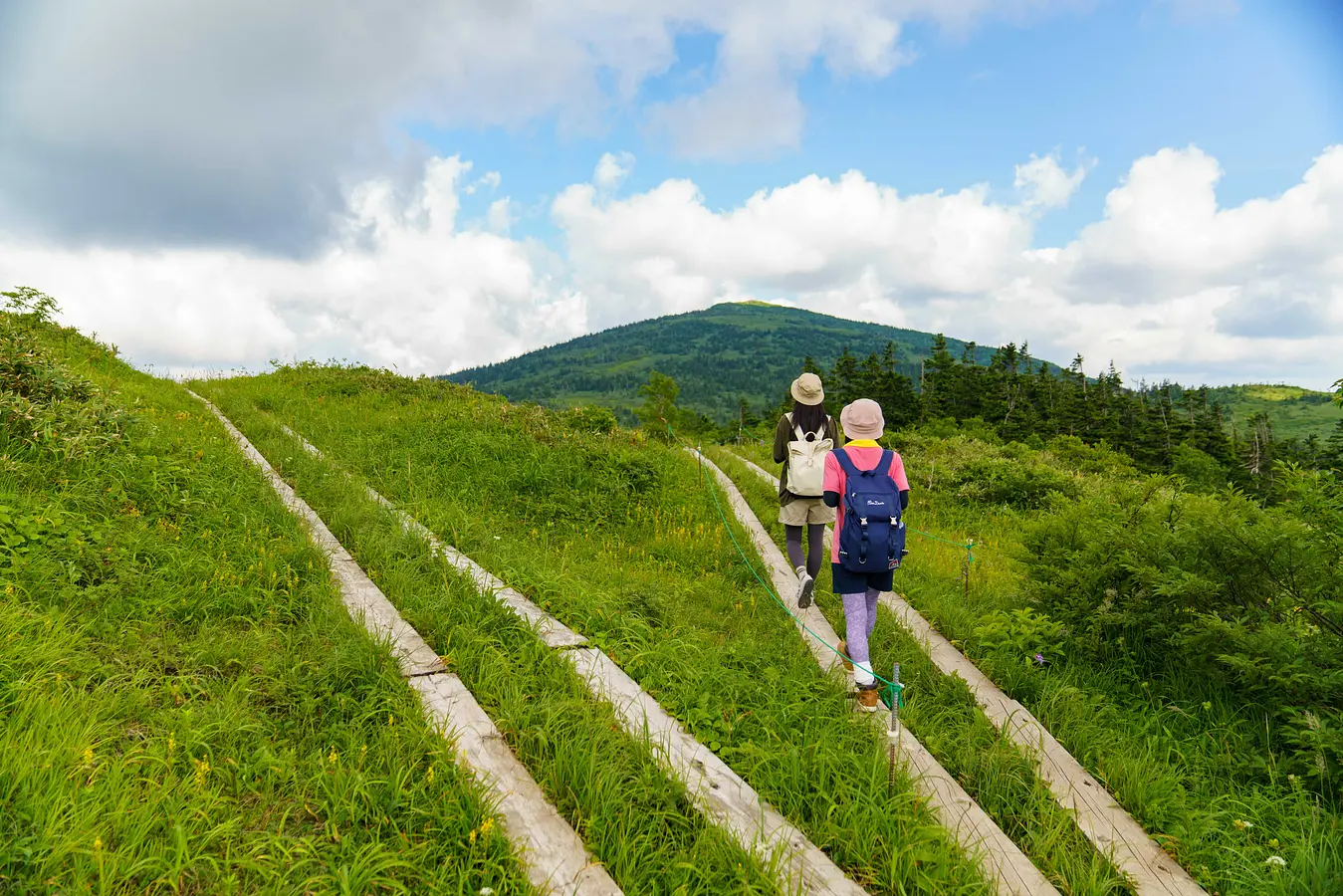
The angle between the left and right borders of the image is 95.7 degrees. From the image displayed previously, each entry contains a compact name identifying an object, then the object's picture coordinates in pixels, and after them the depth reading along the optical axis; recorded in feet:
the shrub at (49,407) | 21.88
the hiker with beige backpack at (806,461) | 21.56
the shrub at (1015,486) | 42.01
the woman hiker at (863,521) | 15.90
